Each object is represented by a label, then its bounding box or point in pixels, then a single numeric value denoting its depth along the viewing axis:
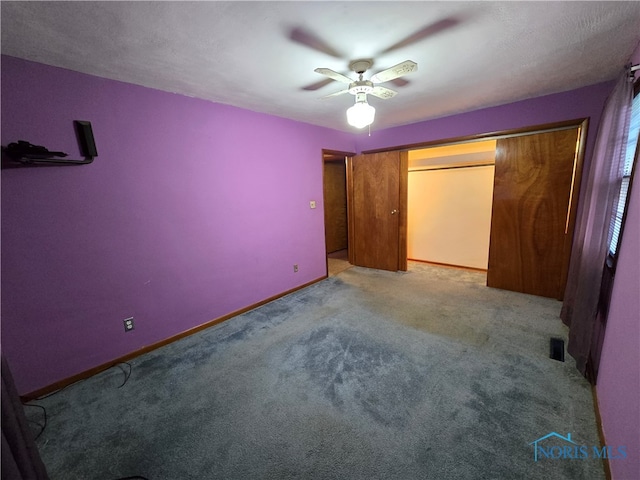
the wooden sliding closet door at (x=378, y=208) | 4.04
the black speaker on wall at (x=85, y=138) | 1.82
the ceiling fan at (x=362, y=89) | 1.71
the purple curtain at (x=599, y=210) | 1.61
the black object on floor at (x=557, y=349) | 1.99
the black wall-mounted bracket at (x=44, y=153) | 1.56
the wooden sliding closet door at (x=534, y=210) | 2.80
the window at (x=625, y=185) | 1.57
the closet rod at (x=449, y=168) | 3.88
